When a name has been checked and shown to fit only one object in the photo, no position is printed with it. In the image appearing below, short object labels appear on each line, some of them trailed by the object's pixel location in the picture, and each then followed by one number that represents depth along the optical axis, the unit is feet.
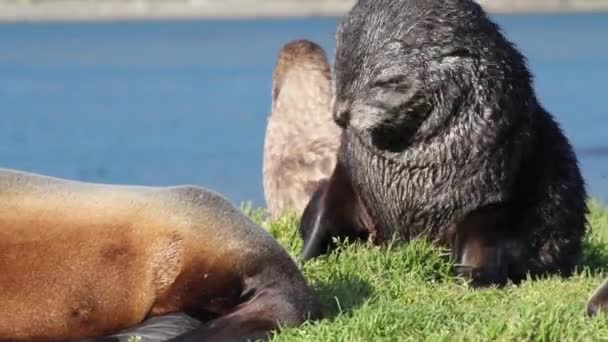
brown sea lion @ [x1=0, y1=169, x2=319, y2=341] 36.19
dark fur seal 45.52
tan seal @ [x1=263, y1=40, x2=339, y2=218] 64.18
